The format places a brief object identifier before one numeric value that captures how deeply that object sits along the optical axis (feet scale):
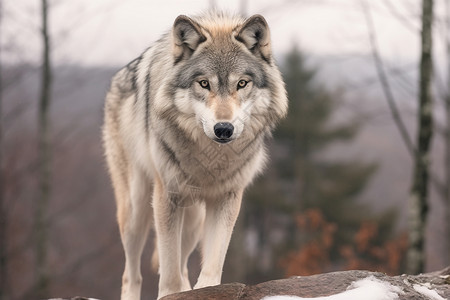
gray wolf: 26.61
